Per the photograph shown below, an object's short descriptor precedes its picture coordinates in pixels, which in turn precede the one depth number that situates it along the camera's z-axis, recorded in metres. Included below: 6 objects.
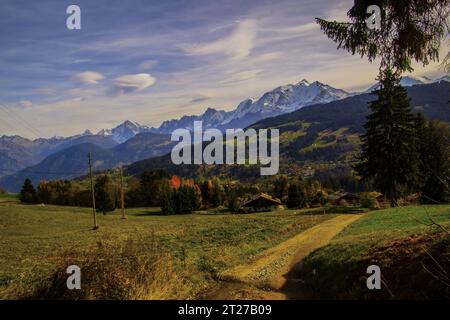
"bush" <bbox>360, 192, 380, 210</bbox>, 64.25
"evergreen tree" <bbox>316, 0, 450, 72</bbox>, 13.09
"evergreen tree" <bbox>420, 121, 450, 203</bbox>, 56.91
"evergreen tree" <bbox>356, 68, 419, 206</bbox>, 54.84
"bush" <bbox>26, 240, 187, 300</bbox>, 12.93
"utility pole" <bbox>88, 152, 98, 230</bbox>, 56.53
